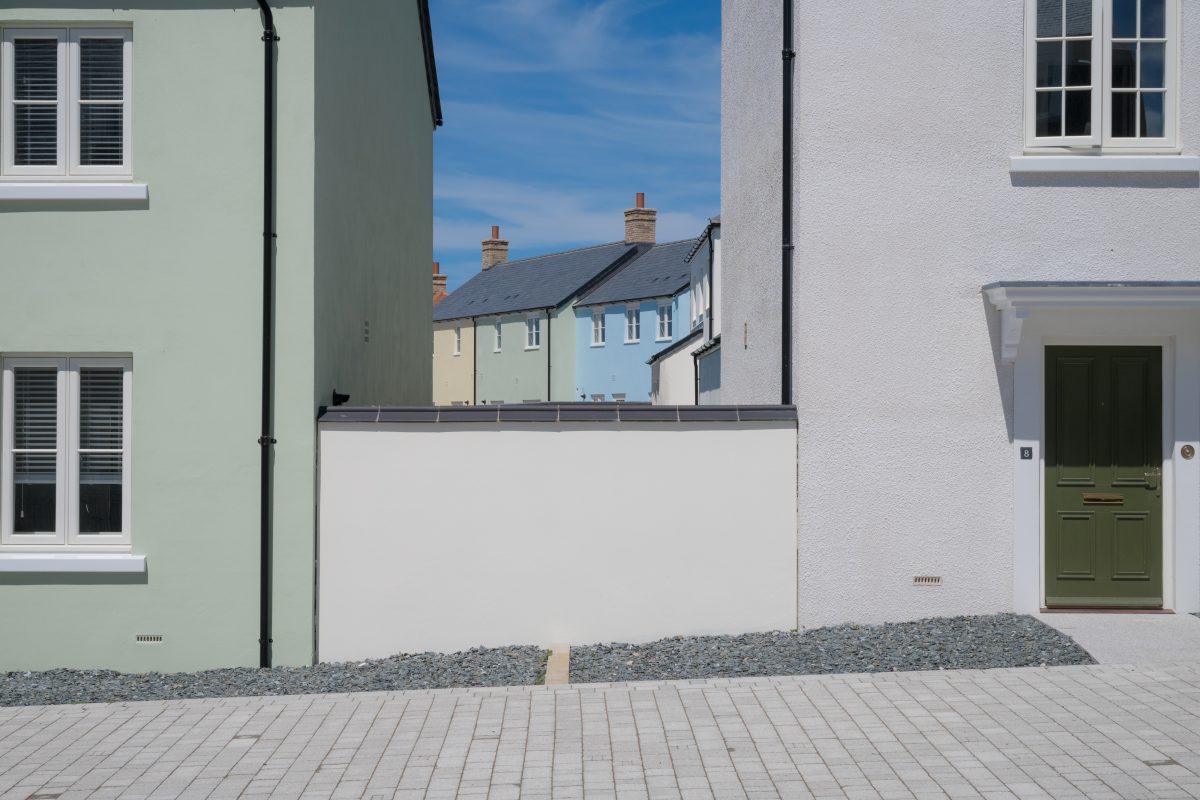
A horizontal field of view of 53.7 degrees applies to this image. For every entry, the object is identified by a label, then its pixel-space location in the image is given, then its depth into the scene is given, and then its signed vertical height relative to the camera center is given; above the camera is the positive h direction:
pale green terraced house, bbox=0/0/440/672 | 9.27 +0.50
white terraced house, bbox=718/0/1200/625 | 9.77 +1.23
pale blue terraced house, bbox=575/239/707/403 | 45.28 +3.31
